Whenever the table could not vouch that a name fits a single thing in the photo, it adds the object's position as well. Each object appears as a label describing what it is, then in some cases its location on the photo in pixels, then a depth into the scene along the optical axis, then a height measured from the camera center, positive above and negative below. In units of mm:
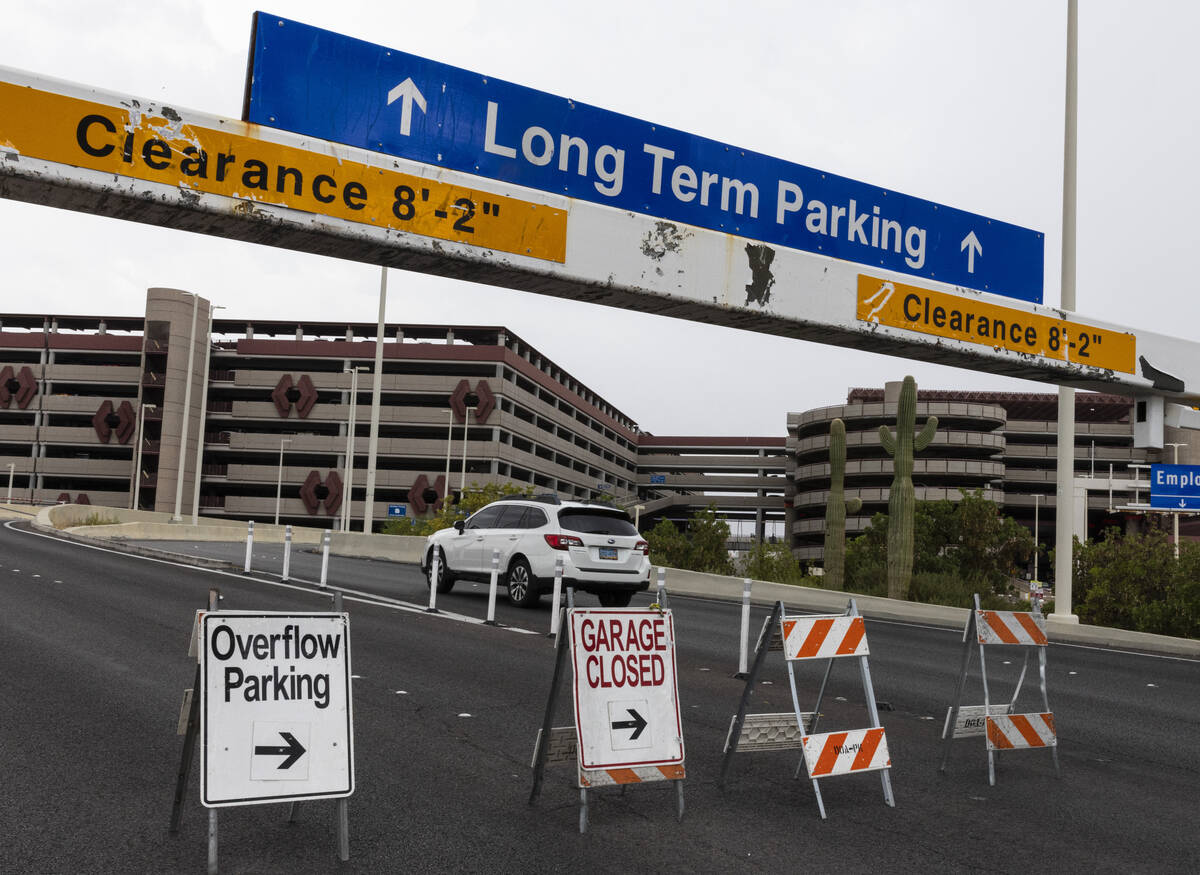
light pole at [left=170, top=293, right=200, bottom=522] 56378 +988
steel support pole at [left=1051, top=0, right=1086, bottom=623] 17469 +4196
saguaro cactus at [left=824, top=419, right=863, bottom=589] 28469 +489
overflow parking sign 4688 -958
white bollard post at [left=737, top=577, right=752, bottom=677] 11484 -1185
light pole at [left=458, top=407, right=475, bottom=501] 80812 +5496
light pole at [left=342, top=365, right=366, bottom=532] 45425 +1294
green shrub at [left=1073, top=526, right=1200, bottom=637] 20125 -797
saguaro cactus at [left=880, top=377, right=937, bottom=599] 24812 +915
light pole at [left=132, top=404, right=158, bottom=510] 85625 +5003
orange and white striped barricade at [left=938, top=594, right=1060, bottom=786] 7270 -1236
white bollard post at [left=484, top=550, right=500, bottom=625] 14625 -1079
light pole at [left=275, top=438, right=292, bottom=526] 82312 +1864
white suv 16156 -419
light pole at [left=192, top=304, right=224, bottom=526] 86312 +9826
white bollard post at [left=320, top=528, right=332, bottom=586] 17680 -713
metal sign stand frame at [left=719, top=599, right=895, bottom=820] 6434 -1228
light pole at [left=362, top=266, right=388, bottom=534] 36094 +3758
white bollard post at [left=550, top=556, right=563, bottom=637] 13523 -899
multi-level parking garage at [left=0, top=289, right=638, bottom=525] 87000 +8356
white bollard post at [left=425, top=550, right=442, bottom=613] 15641 -1059
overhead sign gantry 5582 +1973
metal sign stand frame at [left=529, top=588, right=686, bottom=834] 5750 -1314
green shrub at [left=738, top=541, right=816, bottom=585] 28812 -992
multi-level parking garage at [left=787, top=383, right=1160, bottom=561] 90500 +8275
